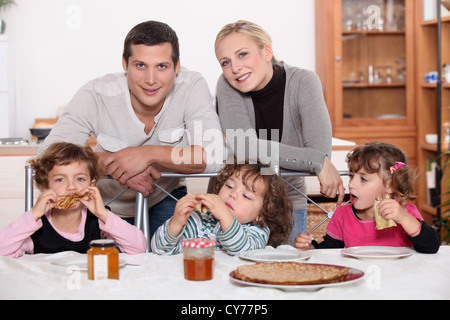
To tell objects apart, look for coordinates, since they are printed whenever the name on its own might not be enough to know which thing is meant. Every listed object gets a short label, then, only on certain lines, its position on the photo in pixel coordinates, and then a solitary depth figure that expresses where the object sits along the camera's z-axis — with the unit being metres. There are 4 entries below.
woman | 2.07
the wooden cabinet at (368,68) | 4.61
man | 2.05
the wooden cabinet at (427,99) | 4.21
